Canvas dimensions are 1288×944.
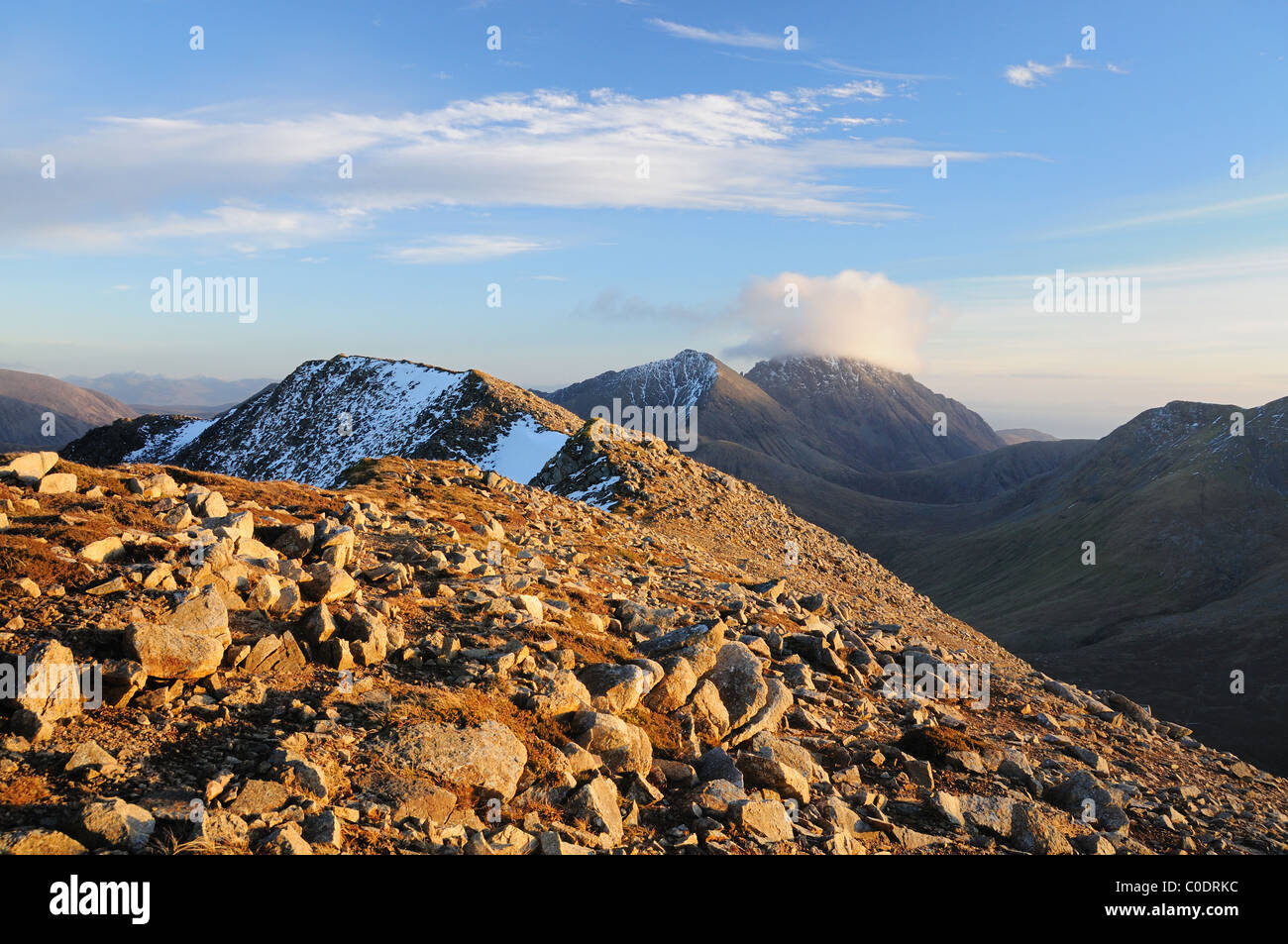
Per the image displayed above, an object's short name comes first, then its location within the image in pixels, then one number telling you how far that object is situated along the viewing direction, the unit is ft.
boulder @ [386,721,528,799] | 29.14
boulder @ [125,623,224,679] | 28.81
